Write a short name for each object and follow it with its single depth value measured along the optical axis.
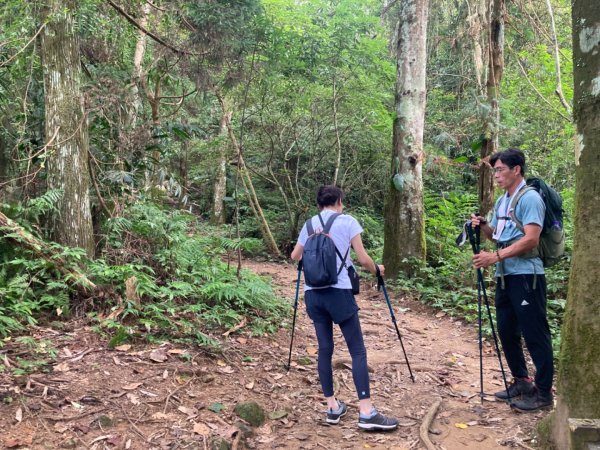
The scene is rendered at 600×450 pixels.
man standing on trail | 3.85
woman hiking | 4.00
